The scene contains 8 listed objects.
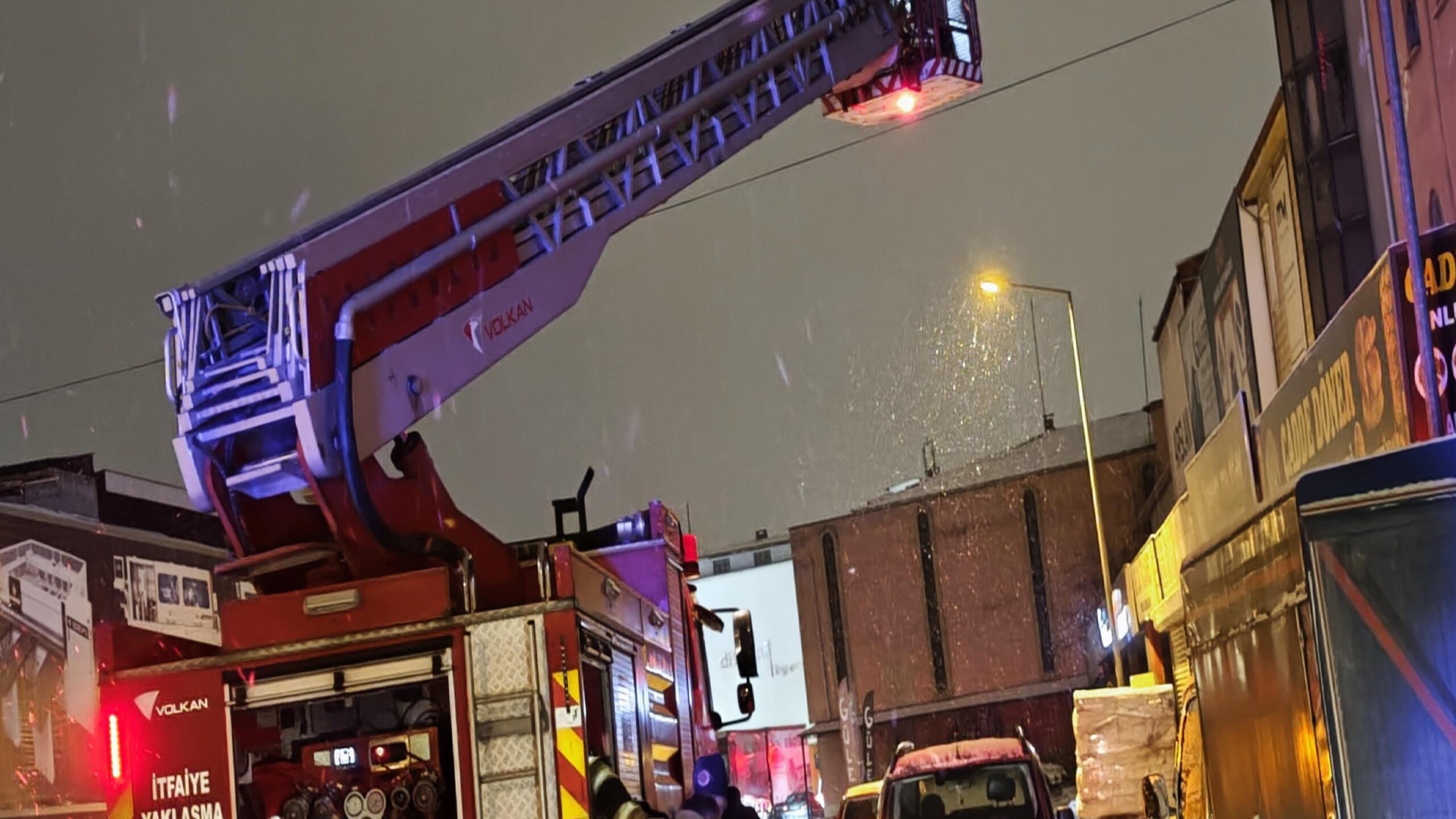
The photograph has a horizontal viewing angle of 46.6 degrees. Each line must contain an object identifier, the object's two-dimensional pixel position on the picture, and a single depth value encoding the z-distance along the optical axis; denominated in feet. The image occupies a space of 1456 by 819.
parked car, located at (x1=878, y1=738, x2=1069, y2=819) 45.88
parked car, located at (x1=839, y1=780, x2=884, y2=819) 72.38
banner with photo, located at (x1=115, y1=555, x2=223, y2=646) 83.71
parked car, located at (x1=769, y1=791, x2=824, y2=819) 119.75
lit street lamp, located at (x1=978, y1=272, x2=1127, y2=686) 101.09
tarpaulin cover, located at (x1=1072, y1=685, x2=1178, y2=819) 60.59
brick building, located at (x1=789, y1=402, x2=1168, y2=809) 175.63
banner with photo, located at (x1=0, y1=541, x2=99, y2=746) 77.30
